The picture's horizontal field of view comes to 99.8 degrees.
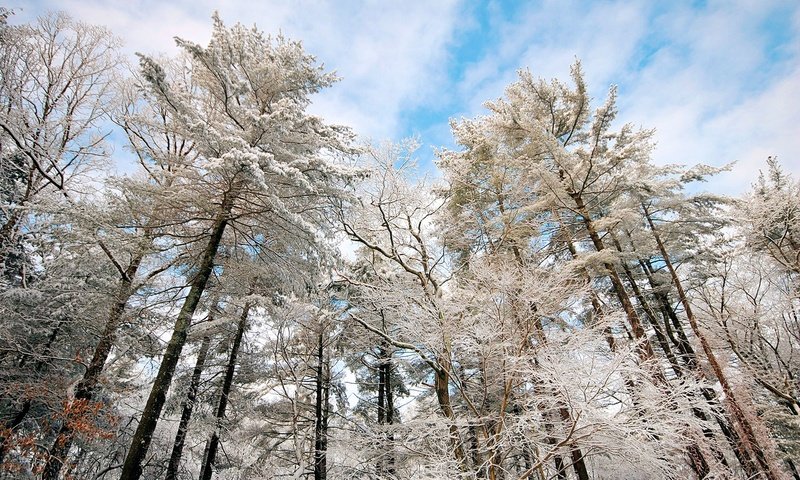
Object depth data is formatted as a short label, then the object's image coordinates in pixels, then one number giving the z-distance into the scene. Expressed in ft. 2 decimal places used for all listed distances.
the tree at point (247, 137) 18.39
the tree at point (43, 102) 25.88
